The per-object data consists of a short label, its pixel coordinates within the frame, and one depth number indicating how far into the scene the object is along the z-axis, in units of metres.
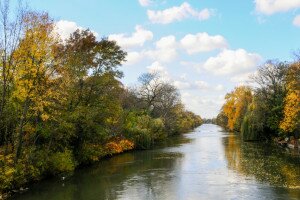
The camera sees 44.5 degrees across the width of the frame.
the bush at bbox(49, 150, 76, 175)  31.03
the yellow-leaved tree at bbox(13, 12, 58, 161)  26.23
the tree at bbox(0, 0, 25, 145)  24.89
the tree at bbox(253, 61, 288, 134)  67.88
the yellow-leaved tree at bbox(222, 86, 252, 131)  97.22
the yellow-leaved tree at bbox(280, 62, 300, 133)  50.94
